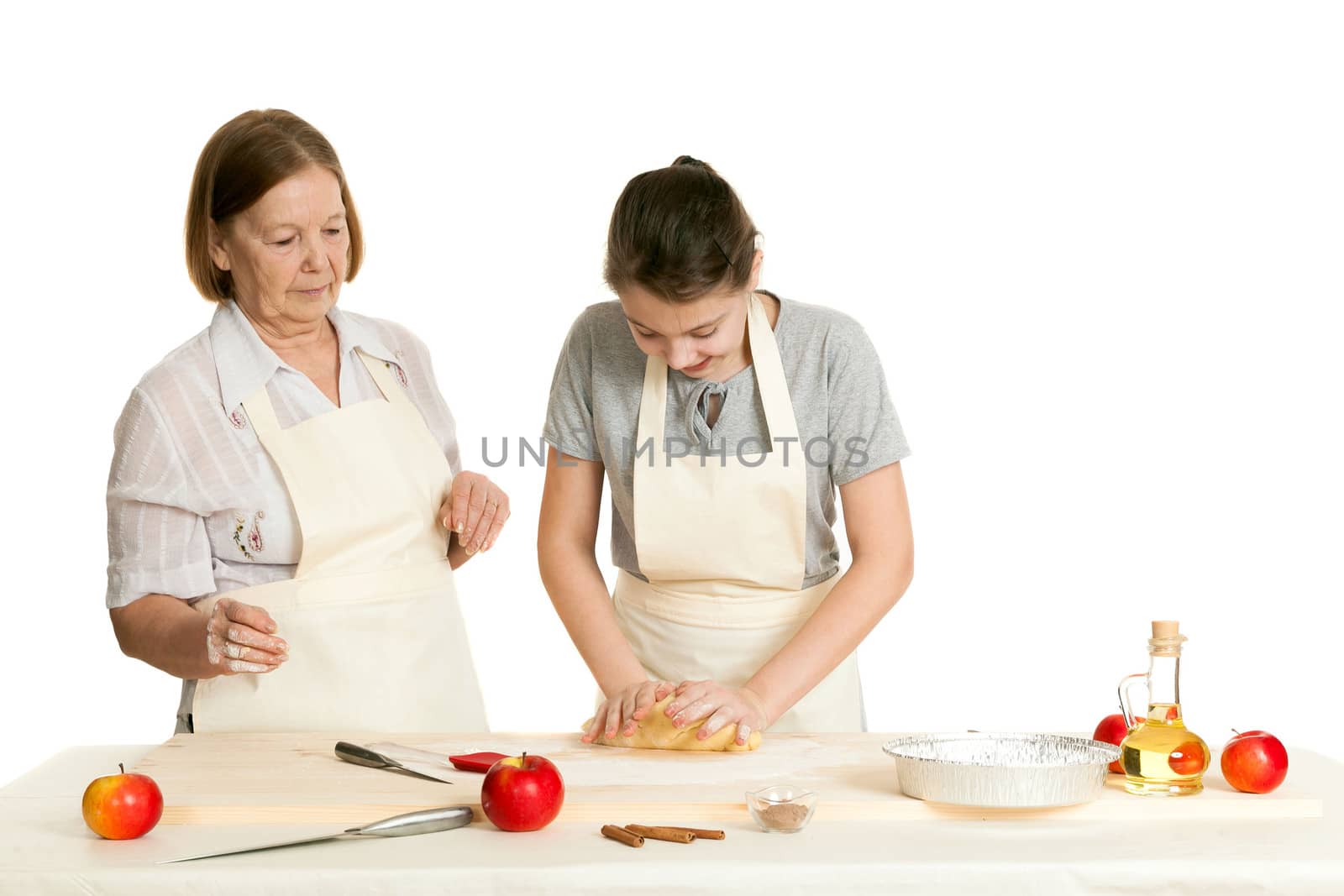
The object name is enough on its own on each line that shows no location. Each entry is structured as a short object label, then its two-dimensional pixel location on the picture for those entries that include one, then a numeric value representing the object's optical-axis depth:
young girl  2.26
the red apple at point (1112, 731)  2.08
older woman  2.28
